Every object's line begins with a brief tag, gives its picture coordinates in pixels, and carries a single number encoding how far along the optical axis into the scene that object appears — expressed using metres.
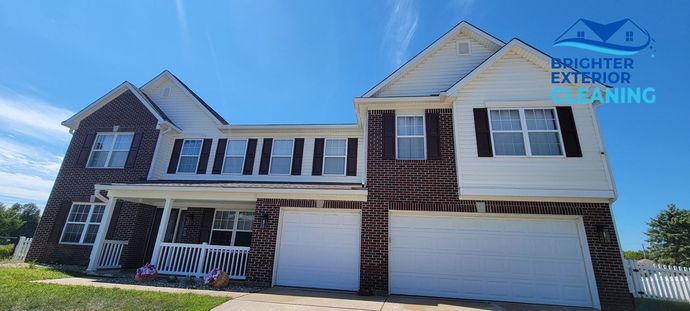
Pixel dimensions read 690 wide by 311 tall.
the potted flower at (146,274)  9.02
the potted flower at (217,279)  8.53
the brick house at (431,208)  8.17
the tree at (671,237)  27.83
